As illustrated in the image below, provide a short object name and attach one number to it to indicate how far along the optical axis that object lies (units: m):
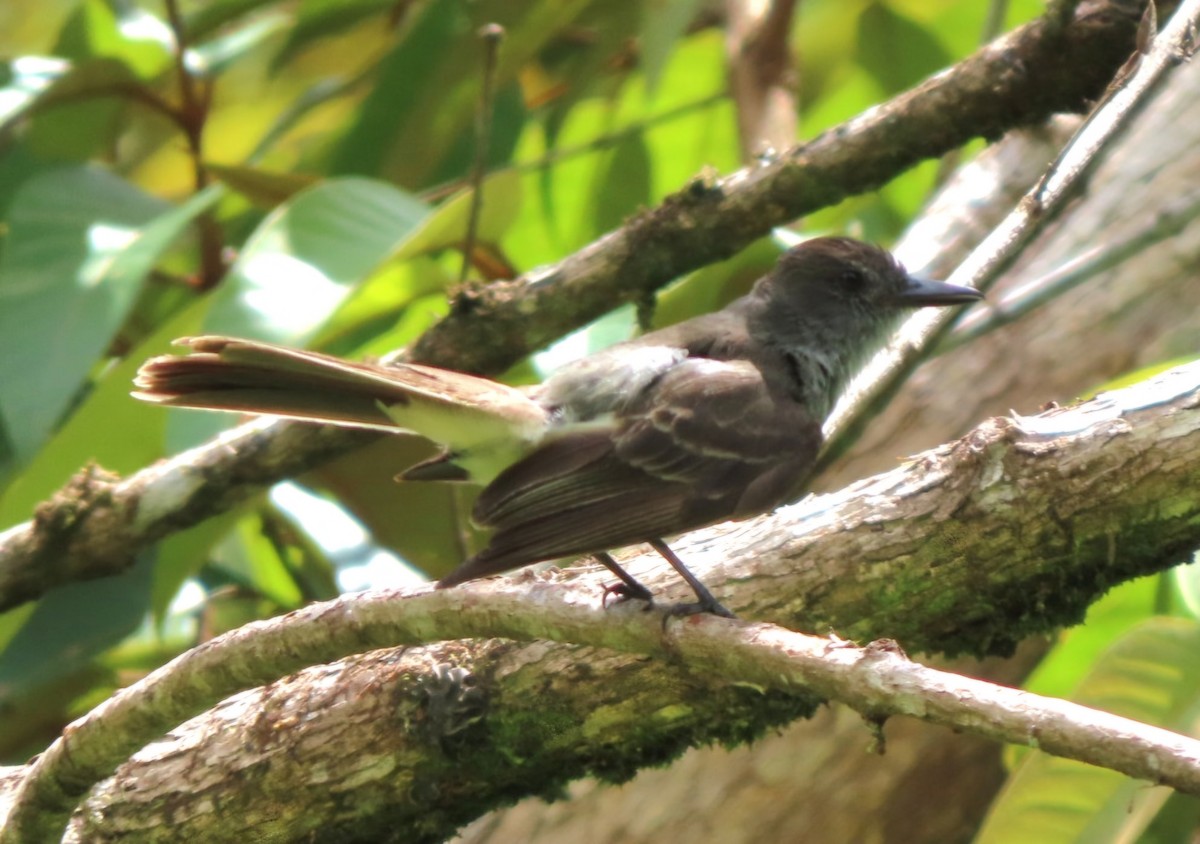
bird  5.68
